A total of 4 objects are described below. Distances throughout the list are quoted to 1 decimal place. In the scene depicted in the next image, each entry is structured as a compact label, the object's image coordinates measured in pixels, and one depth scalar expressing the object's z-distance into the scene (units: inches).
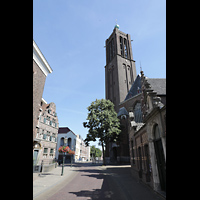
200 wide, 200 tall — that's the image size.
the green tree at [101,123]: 1090.7
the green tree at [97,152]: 2893.7
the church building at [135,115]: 316.3
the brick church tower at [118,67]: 1530.0
